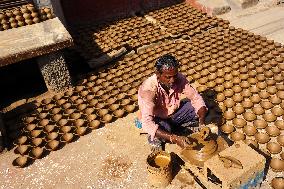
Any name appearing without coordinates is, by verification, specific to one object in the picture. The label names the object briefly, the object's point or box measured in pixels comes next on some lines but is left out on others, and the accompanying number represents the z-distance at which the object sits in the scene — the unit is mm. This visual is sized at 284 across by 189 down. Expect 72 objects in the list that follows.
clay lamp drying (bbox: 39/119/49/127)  4766
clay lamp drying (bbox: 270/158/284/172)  3630
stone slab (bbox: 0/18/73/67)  5031
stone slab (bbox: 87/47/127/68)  6170
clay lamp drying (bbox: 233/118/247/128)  4332
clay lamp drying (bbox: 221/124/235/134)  4259
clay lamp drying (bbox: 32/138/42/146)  4402
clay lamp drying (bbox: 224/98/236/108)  4739
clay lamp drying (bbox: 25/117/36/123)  4835
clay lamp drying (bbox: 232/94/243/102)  4806
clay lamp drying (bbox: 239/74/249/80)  5301
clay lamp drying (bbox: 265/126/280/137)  4137
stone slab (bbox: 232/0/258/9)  7997
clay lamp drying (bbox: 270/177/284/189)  3430
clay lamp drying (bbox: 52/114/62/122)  4835
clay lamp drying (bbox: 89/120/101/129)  4648
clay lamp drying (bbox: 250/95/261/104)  4757
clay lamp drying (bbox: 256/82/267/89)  5022
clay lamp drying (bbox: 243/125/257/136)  4195
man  3307
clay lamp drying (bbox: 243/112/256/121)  4449
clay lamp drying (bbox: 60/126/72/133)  4591
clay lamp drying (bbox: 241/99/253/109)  4691
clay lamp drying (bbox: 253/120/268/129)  4301
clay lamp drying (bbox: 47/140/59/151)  4336
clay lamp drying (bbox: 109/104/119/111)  4954
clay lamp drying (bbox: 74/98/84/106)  5160
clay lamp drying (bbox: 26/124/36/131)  4676
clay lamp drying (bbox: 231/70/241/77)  5262
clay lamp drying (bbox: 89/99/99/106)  5112
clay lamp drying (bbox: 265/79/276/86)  5070
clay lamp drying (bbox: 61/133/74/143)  4453
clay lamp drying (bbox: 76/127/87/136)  4540
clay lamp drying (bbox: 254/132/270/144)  4051
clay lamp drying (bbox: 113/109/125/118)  4821
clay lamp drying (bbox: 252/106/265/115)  4516
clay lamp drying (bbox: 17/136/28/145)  4422
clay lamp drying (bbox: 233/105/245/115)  4596
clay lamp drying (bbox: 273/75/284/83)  5145
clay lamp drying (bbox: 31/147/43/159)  4234
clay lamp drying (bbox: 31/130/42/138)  4551
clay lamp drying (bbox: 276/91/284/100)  4800
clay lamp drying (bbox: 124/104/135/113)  4895
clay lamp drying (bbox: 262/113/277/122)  4371
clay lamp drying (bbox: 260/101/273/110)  4625
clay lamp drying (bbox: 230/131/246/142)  4117
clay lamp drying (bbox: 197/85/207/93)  5133
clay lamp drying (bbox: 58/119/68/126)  4719
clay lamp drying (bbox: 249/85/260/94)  4953
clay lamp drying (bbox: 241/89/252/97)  4906
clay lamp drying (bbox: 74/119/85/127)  4684
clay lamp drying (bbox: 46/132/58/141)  4484
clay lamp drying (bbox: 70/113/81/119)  4832
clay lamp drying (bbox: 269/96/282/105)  4672
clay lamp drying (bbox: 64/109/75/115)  4947
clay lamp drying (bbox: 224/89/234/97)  4954
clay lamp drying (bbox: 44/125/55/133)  4614
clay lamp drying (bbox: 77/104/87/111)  5034
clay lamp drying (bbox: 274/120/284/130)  4230
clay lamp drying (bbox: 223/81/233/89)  5148
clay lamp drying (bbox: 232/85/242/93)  5012
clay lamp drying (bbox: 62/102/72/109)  5098
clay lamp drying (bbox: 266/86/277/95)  4873
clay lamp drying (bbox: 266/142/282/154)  3871
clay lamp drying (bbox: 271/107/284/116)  4445
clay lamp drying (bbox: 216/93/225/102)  4883
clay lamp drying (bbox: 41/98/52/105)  5258
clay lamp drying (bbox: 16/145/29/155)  4284
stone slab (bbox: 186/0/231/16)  7797
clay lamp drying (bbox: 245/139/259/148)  3943
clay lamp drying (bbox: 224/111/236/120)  4488
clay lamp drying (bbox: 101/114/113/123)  4730
